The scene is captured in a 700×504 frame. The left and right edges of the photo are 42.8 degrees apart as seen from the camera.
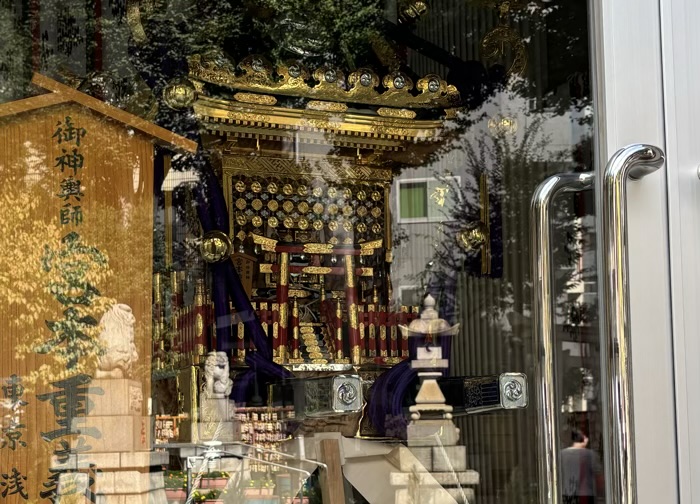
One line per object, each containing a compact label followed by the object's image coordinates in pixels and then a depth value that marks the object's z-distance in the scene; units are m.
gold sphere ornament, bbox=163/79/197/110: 1.78
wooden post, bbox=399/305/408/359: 1.77
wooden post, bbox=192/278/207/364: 1.79
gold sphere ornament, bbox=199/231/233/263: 1.82
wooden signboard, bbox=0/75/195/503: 1.53
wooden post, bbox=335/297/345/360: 1.82
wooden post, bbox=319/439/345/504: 1.64
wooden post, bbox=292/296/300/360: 1.85
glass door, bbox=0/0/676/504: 1.50
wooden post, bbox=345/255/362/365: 1.80
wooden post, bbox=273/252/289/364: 1.84
